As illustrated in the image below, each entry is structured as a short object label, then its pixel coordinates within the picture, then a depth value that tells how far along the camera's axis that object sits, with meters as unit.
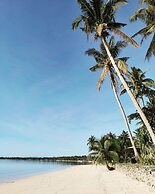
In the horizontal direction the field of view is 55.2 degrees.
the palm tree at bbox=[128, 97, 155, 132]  23.11
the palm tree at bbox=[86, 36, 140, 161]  14.33
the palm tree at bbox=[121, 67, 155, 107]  22.63
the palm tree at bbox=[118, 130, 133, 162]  24.19
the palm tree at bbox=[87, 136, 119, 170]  13.93
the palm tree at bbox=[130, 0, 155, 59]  10.28
